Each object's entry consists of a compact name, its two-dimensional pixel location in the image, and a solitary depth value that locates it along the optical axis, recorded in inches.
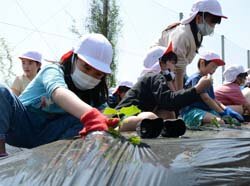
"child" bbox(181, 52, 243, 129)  119.9
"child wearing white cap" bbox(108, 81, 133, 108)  174.6
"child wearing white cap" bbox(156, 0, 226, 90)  123.4
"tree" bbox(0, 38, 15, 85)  317.9
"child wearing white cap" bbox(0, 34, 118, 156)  73.4
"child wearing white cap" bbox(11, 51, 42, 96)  153.7
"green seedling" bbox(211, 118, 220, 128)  103.5
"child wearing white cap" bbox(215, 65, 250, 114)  162.2
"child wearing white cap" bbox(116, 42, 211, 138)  99.2
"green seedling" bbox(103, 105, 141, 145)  73.2
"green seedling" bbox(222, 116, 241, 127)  115.9
